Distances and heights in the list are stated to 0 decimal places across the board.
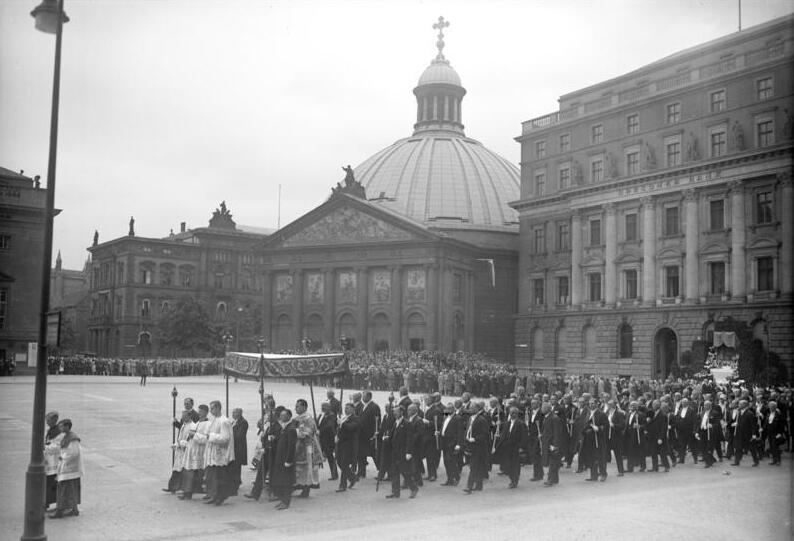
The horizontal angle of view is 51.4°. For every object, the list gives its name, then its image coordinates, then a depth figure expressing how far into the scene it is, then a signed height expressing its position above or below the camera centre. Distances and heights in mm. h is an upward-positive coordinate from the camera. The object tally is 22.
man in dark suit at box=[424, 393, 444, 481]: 18141 -1968
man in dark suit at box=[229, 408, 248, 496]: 16062 -2085
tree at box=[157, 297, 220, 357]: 81625 +957
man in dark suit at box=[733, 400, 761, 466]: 22062 -2280
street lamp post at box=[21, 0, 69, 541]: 11586 -259
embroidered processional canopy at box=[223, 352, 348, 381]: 19641 -615
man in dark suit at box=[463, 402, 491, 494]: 17469 -2217
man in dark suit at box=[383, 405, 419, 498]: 16734 -2272
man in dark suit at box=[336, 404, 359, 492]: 17484 -2231
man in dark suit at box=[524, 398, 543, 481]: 19281 -2424
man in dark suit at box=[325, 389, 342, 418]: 19291 -1480
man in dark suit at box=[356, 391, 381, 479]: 18386 -1950
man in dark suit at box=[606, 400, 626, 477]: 20453 -2102
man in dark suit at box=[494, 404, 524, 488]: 18219 -2272
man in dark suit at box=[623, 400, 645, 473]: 20828 -2318
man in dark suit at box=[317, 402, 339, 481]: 18625 -2078
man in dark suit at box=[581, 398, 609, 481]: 19391 -2347
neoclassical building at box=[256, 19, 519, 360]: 70438 +6346
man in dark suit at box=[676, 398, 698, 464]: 22281 -2138
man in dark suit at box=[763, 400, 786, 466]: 22375 -2190
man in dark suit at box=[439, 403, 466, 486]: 18297 -2239
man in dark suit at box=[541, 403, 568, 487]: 18625 -2261
